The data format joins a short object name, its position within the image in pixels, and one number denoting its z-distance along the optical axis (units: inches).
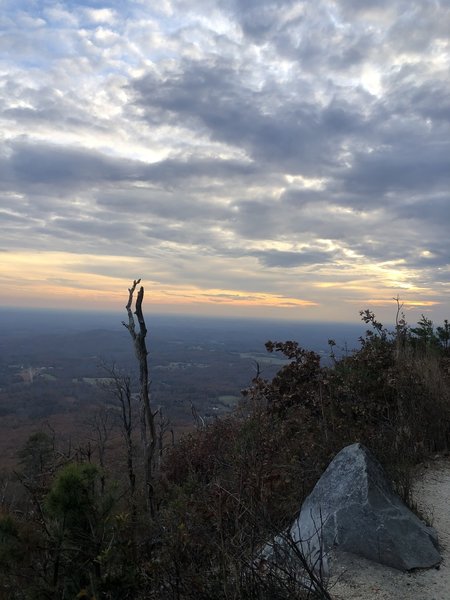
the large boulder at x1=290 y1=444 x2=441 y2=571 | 157.9
